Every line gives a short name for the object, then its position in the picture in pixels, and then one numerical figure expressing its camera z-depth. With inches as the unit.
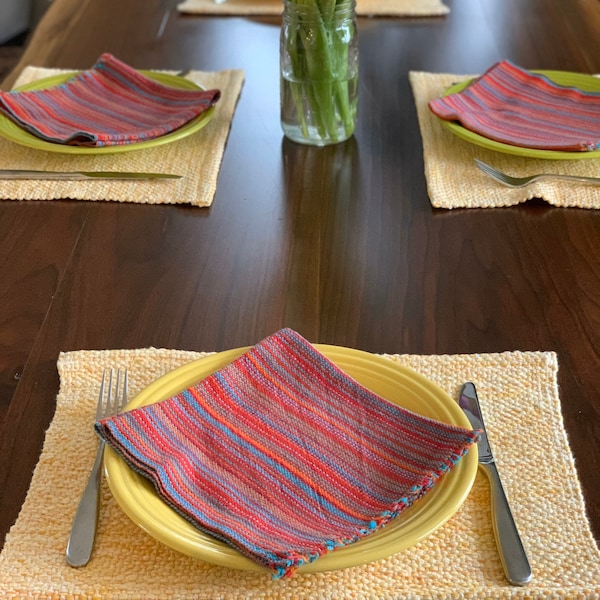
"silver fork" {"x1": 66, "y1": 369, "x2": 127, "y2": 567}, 23.0
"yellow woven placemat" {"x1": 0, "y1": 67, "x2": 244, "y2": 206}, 41.7
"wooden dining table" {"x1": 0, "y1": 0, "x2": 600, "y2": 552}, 31.3
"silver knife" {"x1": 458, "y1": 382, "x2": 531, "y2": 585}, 22.3
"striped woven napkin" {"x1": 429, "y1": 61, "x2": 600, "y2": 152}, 44.1
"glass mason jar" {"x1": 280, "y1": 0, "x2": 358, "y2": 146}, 42.4
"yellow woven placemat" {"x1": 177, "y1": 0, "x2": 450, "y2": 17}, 64.6
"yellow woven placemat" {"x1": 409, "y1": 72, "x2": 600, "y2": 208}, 40.9
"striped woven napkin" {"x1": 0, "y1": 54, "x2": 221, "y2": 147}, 44.3
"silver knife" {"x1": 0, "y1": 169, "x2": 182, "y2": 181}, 42.7
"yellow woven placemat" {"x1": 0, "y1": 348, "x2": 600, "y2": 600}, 22.1
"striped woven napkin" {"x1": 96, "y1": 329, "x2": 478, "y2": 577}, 22.5
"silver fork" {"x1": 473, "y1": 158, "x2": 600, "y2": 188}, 41.6
